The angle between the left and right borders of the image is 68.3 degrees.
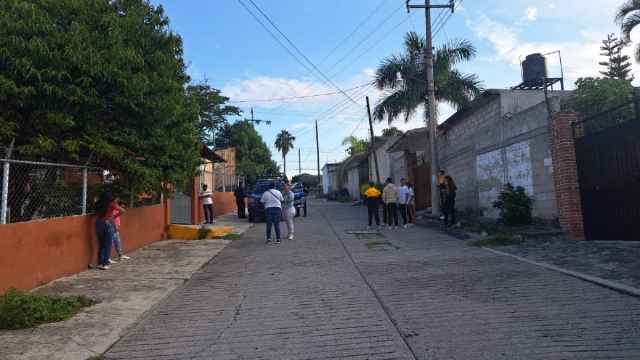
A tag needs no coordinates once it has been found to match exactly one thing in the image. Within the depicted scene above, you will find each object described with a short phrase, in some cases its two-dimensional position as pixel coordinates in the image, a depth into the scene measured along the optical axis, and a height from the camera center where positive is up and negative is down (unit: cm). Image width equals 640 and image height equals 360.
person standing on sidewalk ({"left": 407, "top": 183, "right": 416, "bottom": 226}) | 1534 -21
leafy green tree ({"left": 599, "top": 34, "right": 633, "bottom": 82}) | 3544 +1013
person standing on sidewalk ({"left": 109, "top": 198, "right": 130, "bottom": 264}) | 910 -51
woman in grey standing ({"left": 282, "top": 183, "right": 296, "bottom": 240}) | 1248 -2
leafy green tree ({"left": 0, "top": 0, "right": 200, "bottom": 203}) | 725 +220
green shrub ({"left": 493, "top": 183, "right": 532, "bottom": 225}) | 1135 -19
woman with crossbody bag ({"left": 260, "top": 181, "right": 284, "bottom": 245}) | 1158 +6
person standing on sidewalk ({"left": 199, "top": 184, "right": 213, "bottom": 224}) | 1705 +34
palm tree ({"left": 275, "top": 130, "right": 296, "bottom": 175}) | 6391 +913
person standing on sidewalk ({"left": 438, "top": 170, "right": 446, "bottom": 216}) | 1417 +66
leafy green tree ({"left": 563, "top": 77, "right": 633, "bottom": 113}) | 1115 +244
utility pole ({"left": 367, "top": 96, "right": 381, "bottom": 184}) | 3029 +432
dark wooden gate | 1983 +88
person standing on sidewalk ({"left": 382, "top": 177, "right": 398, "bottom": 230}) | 1429 +11
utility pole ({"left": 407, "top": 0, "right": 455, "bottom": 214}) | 1644 +312
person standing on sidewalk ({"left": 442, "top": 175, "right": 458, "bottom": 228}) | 1324 +8
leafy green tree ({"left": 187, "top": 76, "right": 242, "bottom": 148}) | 2981 +718
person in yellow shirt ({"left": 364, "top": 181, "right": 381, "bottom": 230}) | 1425 +16
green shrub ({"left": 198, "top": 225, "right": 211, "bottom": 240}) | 1323 -56
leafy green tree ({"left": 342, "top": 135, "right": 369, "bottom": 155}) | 4359 +581
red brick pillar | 973 +40
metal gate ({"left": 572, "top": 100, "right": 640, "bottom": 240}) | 830 +41
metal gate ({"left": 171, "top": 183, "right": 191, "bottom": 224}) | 1588 +24
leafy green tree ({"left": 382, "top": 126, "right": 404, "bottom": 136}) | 4182 +668
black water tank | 1648 +452
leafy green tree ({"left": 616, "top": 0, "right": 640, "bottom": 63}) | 1329 +497
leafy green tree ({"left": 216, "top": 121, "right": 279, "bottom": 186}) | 4241 +634
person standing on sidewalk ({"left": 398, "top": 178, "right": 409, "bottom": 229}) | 1515 +25
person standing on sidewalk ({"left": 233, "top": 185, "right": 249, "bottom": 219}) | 2070 +58
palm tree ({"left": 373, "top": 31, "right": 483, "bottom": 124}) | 2136 +578
